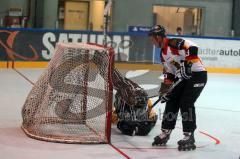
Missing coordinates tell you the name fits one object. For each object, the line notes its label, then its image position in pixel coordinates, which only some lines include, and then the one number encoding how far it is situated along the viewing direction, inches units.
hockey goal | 364.9
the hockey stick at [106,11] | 578.5
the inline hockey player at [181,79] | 333.7
